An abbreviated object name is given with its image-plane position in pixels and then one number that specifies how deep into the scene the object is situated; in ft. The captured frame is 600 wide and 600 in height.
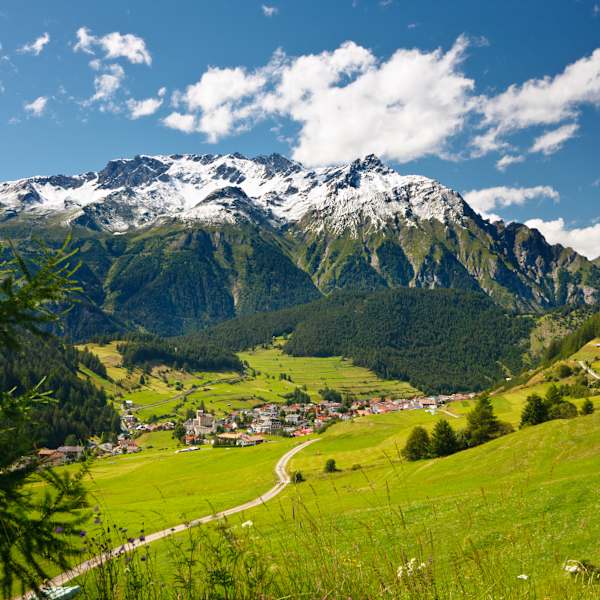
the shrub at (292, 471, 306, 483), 210.98
